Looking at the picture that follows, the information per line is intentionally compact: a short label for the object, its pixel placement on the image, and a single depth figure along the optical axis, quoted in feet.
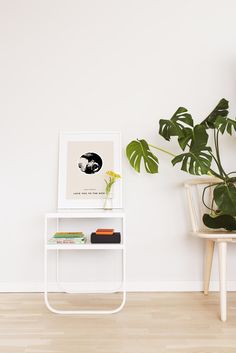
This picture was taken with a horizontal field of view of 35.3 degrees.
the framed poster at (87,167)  8.50
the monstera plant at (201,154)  6.77
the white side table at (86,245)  6.98
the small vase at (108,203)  8.35
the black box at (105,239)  7.09
